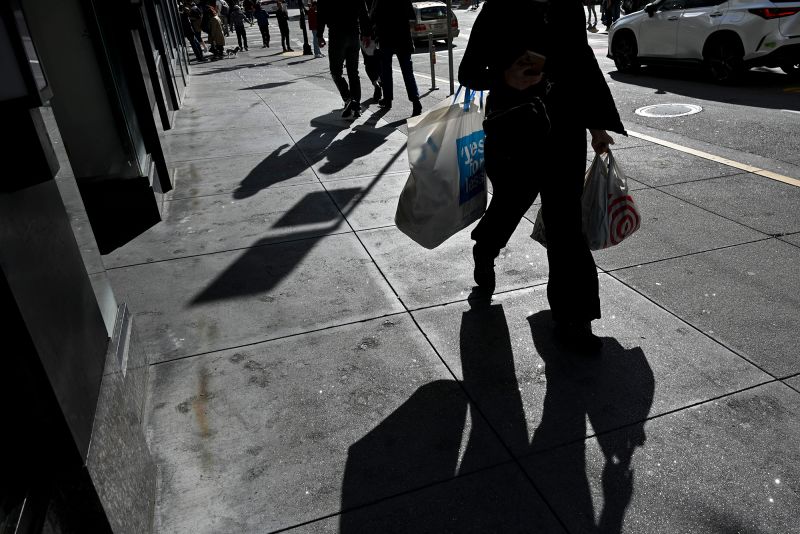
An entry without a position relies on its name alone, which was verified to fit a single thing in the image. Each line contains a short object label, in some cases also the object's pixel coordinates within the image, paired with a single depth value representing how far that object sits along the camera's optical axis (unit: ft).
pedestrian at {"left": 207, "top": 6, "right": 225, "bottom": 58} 71.92
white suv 33.96
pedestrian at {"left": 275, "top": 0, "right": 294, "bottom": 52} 72.68
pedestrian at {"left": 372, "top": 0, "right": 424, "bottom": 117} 30.71
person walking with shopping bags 10.21
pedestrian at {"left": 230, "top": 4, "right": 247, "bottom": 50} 79.61
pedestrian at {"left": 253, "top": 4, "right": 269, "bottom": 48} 85.10
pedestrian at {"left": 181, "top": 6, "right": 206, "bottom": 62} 71.49
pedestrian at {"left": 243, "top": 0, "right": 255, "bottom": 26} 101.24
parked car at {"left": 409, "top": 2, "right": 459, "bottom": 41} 70.08
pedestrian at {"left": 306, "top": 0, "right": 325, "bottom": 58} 62.03
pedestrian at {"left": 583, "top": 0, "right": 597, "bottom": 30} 79.74
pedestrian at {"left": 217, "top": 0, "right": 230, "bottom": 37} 105.40
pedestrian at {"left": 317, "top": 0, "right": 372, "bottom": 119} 30.14
